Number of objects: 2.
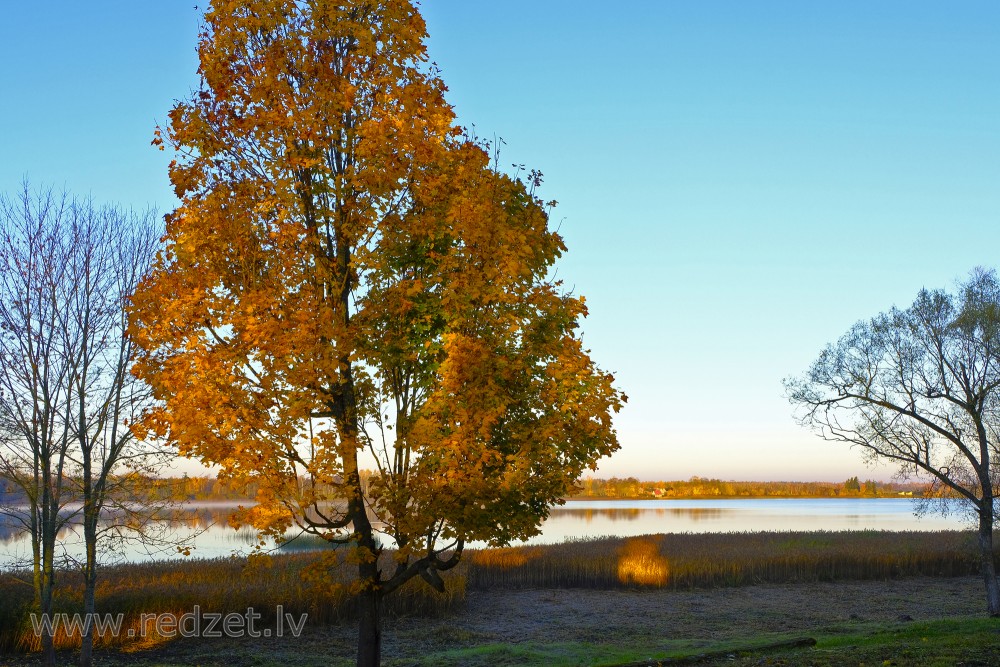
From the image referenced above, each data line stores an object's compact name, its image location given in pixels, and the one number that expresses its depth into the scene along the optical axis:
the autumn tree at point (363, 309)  9.00
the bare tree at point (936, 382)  19.95
